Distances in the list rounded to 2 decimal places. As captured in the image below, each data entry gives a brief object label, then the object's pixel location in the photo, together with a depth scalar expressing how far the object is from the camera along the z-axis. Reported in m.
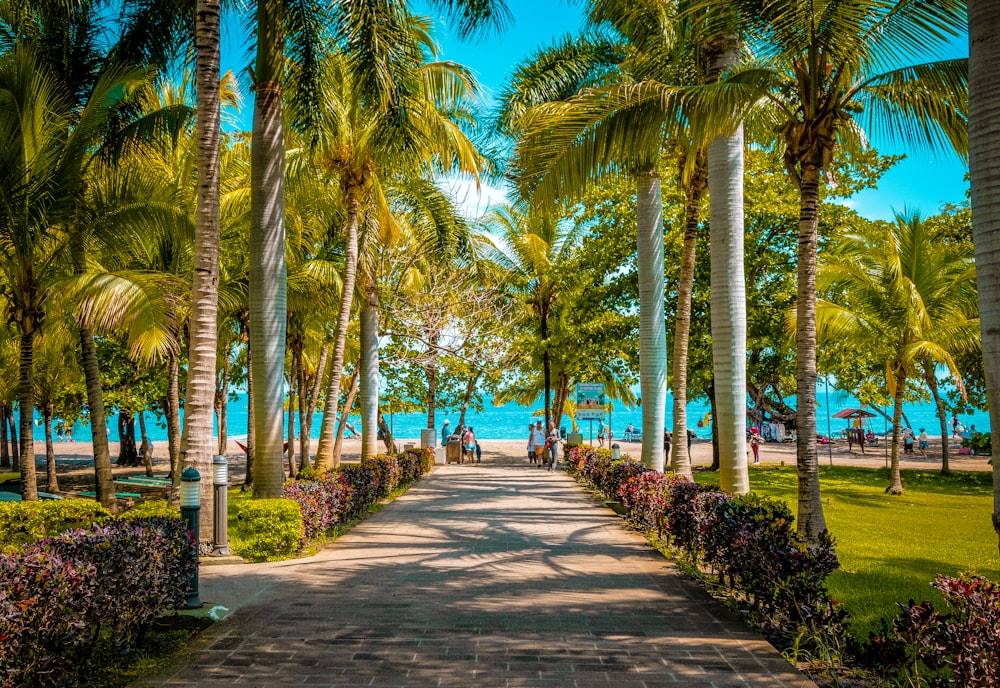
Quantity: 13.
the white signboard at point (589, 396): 24.91
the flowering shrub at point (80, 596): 4.27
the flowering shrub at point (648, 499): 11.02
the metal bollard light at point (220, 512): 9.52
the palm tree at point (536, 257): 28.83
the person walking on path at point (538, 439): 30.11
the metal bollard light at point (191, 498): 7.37
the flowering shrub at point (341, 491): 10.72
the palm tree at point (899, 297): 22.05
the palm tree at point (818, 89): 8.11
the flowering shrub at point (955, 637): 3.97
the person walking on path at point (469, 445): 33.12
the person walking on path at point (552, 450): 26.56
